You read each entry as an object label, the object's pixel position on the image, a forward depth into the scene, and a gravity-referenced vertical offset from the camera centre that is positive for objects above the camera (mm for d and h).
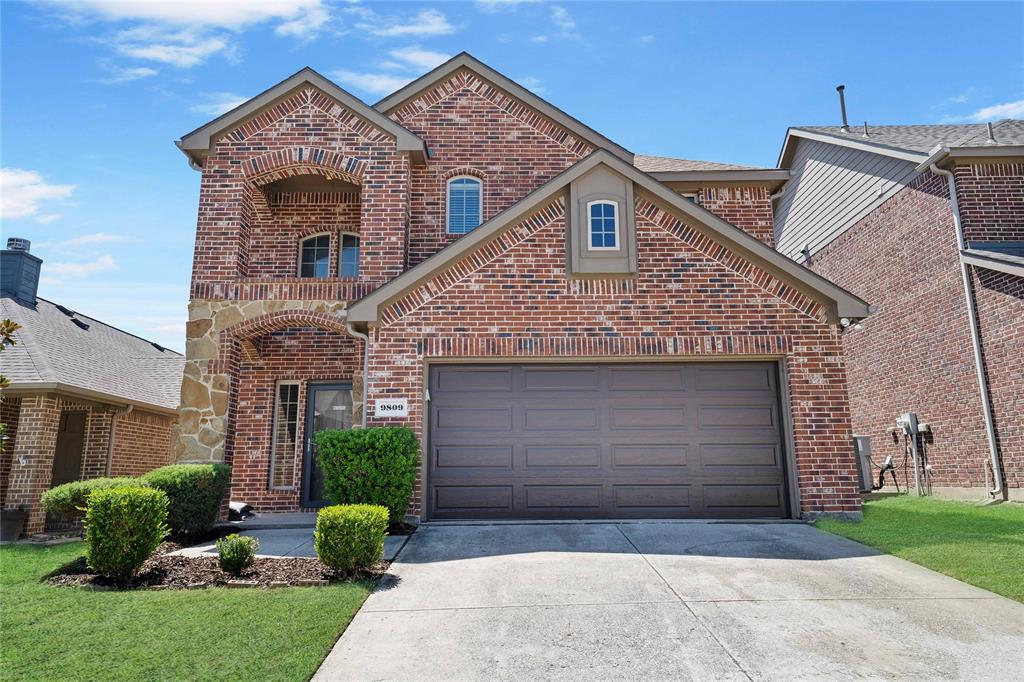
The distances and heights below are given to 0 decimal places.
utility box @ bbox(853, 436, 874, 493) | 14477 -413
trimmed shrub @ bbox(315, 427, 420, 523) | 8664 -270
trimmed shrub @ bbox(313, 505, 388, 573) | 6539 -923
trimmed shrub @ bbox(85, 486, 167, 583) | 6648 -855
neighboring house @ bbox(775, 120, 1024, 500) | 11859 +3306
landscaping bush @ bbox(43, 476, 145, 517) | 9797 -713
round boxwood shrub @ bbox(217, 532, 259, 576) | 6746 -1099
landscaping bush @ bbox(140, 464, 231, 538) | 8969 -633
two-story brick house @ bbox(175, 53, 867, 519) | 9719 +1270
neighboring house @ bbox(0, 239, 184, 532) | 12141 +1051
